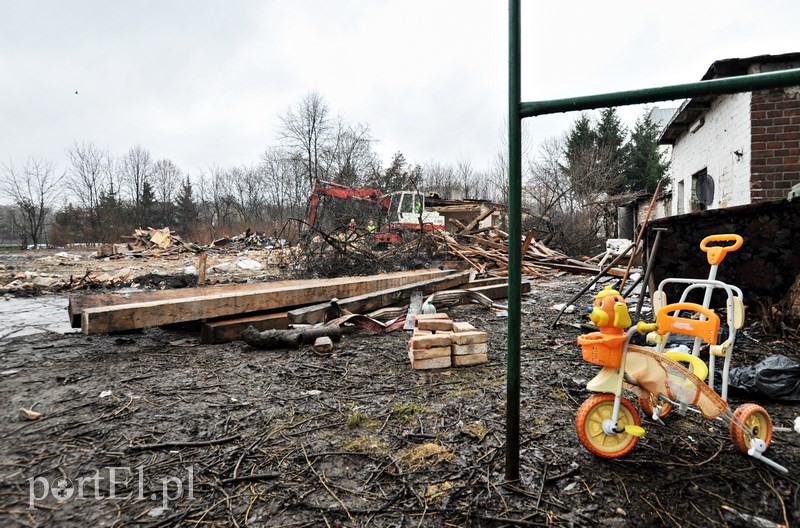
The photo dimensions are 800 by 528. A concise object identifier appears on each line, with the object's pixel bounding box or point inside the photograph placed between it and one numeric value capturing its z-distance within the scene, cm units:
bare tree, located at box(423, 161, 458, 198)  4357
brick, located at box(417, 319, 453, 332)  393
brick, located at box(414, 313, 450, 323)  414
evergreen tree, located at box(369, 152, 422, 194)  1889
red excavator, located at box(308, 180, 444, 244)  1129
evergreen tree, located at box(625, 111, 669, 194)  2711
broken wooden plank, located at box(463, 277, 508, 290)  817
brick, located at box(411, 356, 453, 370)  362
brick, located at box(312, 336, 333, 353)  419
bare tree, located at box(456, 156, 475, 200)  4499
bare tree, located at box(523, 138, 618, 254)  1628
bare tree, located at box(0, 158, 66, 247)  2880
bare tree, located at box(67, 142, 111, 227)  3475
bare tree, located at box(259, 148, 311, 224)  3516
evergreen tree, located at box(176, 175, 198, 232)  3622
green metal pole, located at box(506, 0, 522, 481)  163
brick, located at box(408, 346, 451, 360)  362
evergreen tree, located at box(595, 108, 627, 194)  2808
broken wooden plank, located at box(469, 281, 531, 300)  750
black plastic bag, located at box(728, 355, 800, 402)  271
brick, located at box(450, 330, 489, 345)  369
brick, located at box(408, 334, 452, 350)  363
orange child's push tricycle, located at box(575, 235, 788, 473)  196
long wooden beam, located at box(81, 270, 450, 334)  386
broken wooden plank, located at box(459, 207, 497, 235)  1456
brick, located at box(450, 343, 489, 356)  370
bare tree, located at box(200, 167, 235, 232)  4059
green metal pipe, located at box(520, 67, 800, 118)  140
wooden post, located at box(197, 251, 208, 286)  858
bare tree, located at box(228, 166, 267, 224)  4138
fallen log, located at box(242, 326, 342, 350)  435
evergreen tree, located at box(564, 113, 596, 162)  2905
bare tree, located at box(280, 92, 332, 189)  3350
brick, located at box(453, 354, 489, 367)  371
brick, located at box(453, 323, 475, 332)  393
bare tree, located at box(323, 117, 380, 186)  2736
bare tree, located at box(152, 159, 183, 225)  3744
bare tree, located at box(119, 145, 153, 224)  3703
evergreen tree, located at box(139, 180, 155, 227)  3462
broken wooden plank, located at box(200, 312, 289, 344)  462
